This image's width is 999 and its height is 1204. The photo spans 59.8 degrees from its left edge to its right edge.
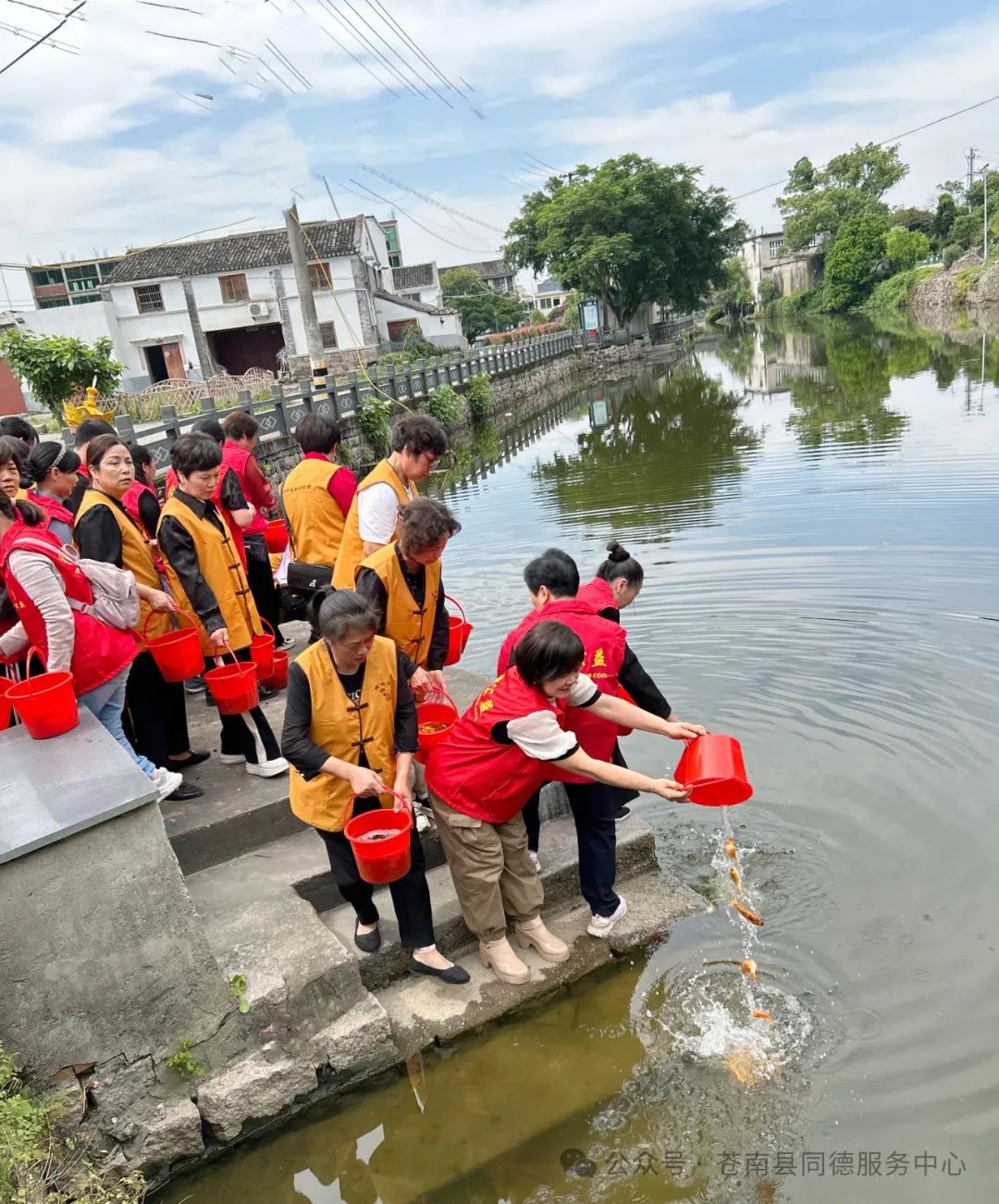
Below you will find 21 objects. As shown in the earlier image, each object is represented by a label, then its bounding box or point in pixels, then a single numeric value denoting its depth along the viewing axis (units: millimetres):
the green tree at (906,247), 49375
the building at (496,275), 70312
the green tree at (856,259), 52000
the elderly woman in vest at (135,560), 3672
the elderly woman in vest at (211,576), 3721
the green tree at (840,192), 59844
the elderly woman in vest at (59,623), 3064
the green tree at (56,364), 10164
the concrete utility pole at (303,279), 17625
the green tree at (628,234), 39531
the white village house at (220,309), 34281
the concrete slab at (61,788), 2500
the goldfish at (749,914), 3264
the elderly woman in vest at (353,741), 2820
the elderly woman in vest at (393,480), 3643
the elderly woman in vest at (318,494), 4348
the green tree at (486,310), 52312
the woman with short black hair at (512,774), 2768
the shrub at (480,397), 23594
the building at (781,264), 63562
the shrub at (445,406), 20266
